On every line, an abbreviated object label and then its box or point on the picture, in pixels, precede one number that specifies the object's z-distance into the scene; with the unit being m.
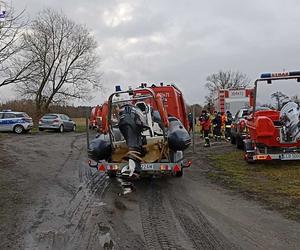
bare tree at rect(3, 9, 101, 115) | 30.20
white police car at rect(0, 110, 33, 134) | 18.96
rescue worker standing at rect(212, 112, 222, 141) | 14.34
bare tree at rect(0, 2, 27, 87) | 16.16
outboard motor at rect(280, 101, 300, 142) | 6.99
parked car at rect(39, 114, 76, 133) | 20.88
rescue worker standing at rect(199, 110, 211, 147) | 11.85
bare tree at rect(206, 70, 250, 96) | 56.68
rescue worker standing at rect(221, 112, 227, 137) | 14.87
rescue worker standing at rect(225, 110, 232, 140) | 14.42
